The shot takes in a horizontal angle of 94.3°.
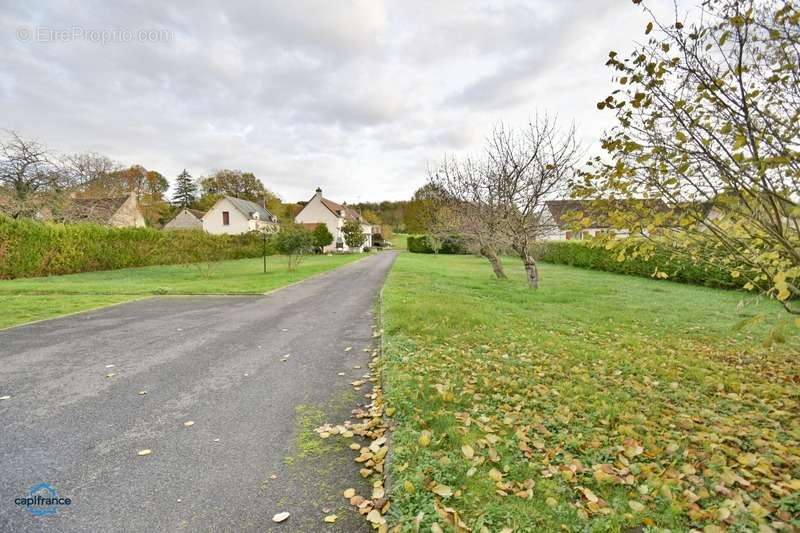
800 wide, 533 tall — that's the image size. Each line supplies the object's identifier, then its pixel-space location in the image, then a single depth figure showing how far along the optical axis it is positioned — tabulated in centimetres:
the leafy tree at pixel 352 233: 4391
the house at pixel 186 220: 4731
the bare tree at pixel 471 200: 1434
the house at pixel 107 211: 2694
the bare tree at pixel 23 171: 2192
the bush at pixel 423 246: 4631
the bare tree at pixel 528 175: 1214
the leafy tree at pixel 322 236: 3953
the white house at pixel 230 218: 4278
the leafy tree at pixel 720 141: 291
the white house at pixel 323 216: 4741
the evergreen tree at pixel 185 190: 6719
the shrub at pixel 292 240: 2083
